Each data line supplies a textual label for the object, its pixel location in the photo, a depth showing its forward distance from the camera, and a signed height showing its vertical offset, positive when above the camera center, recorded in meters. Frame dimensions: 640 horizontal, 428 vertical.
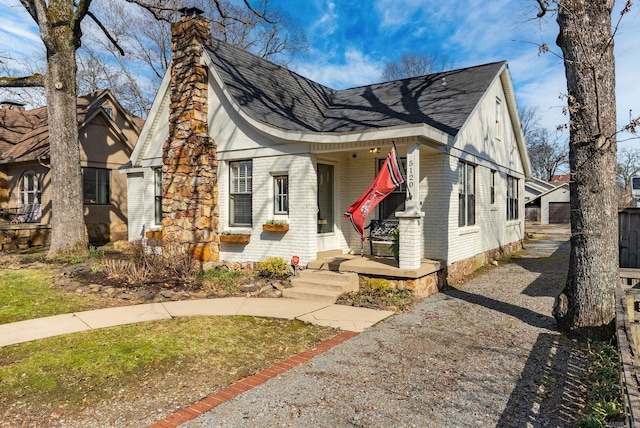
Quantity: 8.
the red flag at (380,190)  8.08 +0.39
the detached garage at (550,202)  36.34 +0.65
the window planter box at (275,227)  9.56 -0.35
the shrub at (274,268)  9.42 -1.23
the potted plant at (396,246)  9.02 -0.74
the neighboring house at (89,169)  17.34 +1.81
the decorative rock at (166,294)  8.16 -1.53
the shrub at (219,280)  8.81 -1.46
